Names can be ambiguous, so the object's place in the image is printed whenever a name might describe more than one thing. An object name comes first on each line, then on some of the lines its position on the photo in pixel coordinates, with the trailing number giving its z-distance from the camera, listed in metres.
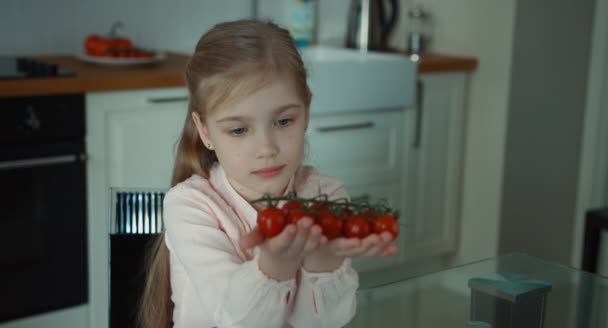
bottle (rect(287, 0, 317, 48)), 3.17
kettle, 3.26
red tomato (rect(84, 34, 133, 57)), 2.49
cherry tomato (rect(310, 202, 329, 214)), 0.86
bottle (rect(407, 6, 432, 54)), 3.13
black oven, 2.11
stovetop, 2.13
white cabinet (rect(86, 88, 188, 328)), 2.23
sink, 2.59
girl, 0.99
